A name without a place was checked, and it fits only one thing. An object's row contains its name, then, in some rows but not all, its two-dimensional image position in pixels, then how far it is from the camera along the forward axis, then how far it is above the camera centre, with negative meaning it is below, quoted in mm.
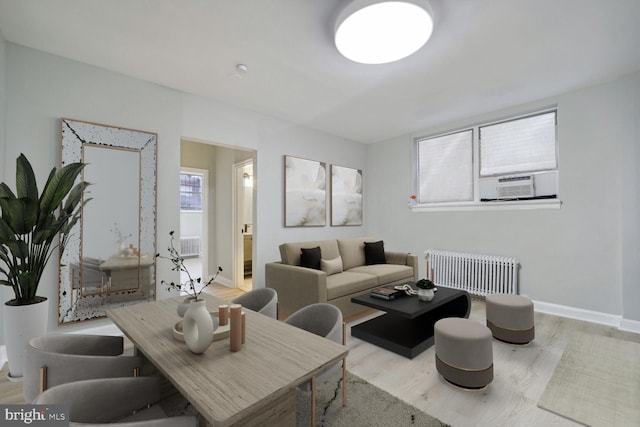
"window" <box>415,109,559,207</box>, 3787 +791
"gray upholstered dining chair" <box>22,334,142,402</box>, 1186 -667
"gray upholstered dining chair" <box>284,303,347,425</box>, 1667 -692
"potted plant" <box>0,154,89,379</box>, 2000 -155
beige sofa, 3149 -751
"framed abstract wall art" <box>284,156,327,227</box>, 4484 +410
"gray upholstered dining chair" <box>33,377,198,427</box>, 968 -708
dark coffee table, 2547 -1147
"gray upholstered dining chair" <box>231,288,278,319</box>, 2297 -670
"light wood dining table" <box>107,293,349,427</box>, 989 -629
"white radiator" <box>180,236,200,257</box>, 8203 -825
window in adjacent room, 8461 +749
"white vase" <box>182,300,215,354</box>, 1277 -504
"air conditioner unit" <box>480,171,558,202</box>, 3725 +398
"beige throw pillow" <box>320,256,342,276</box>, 3670 -638
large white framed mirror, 2758 -74
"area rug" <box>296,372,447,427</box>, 1700 -1225
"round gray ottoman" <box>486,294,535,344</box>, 2650 -982
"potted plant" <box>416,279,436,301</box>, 2711 -715
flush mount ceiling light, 1881 +1355
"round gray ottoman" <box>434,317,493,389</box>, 1967 -990
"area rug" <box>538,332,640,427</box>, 1759 -1223
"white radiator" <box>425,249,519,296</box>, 3873 -817
